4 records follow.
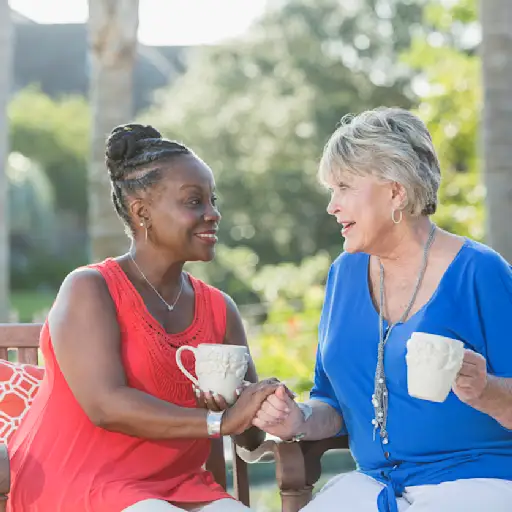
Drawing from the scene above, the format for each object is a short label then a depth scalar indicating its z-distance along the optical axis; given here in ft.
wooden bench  17.39
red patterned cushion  19.17
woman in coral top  16.49
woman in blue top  16.46
